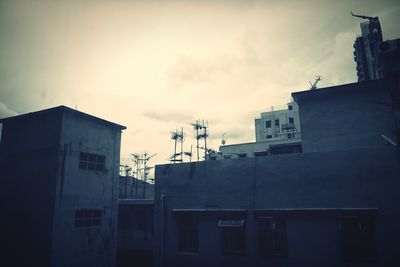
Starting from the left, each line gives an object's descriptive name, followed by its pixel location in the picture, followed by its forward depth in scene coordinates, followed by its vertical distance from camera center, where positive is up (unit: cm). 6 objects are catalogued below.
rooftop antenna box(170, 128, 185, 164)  3619 +691
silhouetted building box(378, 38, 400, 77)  1188 +579
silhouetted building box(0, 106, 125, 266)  1497 +5
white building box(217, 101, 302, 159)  3931 +1170
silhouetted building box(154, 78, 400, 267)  1031 -44
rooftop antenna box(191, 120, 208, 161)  3691 +773
